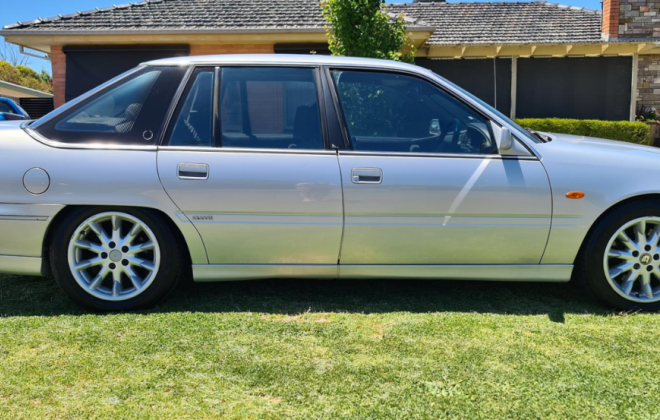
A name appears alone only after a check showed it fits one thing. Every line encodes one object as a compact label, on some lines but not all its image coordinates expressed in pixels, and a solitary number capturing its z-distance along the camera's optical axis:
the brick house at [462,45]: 12.47
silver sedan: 3.46
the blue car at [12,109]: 11.34
